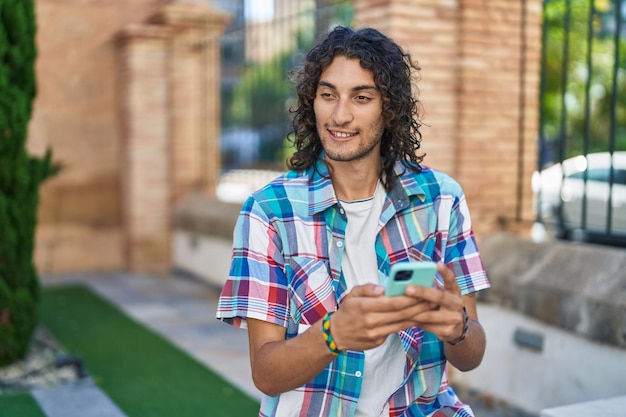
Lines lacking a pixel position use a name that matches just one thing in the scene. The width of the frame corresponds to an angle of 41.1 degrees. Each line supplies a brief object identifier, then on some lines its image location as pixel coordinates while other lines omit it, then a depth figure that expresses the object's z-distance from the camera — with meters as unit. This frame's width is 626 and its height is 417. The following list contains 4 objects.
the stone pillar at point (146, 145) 10.05
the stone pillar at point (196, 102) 10.26
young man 2.28
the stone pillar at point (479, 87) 5.48
